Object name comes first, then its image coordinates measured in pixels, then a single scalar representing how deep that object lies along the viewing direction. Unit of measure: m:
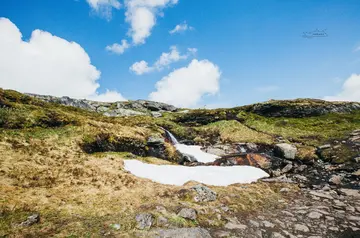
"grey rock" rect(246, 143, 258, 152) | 36.53
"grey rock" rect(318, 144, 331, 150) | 31.98
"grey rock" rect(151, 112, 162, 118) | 75.02
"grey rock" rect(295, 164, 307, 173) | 25.61
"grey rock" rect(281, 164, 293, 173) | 25.33
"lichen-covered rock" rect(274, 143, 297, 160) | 30.25
